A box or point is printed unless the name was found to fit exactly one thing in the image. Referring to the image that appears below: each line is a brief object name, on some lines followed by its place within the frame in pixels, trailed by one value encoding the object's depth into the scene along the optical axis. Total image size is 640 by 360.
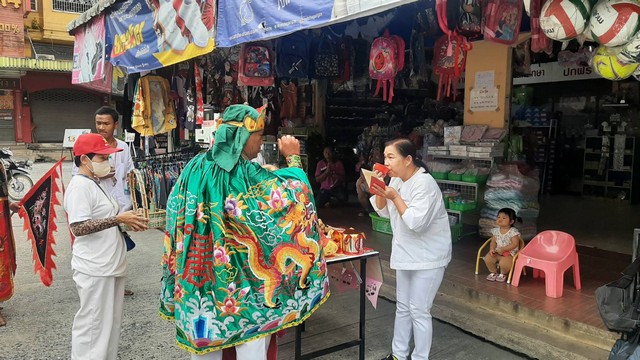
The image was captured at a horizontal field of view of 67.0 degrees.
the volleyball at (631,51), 3.09
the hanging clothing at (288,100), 9.10
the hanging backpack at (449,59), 5.64
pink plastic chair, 4.26
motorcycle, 11.55
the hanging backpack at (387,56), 6.18
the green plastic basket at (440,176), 6.53
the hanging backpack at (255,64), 6.40
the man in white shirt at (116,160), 4.52
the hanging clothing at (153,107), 7.86
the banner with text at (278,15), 3.75
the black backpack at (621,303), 2.52
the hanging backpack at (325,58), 7.13
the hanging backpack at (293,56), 6.95
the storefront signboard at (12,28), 21.41
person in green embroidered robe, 2.35
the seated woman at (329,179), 8.88
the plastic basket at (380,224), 6.66
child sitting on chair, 4.72
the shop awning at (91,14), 7.85
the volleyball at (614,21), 3.08
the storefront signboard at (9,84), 22.30
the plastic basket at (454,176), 6.37
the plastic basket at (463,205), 6.14
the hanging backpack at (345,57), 7.29
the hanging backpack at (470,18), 5.00
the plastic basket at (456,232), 6.14
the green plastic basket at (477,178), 6.18
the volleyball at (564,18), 3.32
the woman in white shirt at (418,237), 3.18
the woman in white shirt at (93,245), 3.07
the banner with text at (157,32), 5.45
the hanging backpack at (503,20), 4.80
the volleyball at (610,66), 3.26
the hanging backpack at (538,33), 3.81
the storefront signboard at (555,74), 9.95
